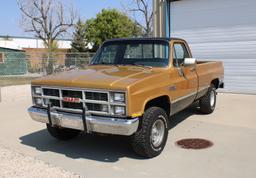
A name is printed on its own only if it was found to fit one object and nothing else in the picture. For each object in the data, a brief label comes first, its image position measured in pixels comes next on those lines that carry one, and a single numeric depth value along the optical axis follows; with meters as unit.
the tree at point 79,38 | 45.47
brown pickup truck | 4.99
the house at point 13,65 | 23.14
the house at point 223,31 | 12.00
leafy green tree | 41.36
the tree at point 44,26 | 43.25
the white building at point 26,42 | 56.75
